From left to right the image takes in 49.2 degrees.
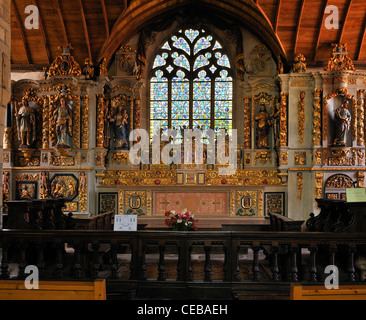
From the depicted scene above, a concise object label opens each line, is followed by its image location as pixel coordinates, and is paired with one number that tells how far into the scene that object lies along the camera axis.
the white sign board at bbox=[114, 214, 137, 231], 5.16
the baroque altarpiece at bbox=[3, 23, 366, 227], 11.58
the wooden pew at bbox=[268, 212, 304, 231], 6.18
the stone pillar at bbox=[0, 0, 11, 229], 5.00
